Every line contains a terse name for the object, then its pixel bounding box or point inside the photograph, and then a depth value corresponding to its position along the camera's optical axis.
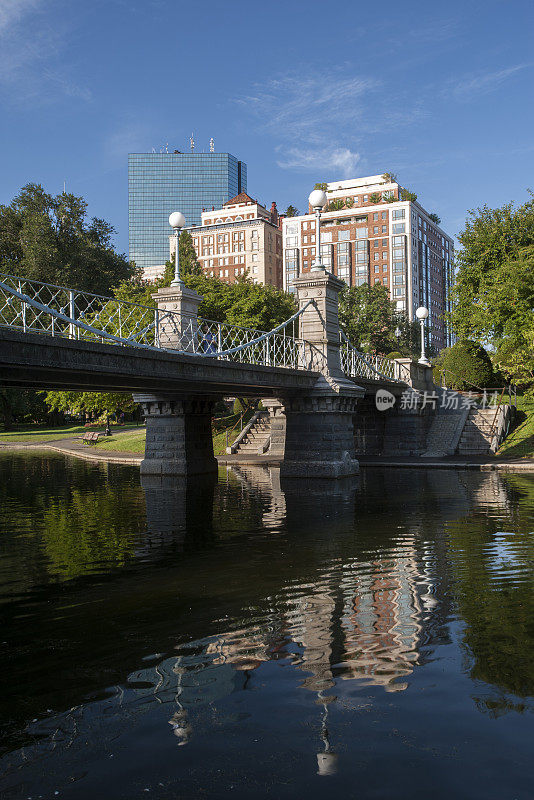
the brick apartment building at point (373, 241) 94.00
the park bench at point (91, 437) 42.09
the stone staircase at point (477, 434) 32.72
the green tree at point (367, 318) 55.53
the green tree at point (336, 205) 97.79
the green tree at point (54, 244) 46.16
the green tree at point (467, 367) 38.44
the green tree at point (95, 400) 35.25
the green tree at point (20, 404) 58.12
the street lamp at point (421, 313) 31.72
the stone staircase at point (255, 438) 34.19
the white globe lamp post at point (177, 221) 17.13
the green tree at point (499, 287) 31.06
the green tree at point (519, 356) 30.11
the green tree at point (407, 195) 94.94
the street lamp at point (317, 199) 20.02
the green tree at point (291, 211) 105.91
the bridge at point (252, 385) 16.58
